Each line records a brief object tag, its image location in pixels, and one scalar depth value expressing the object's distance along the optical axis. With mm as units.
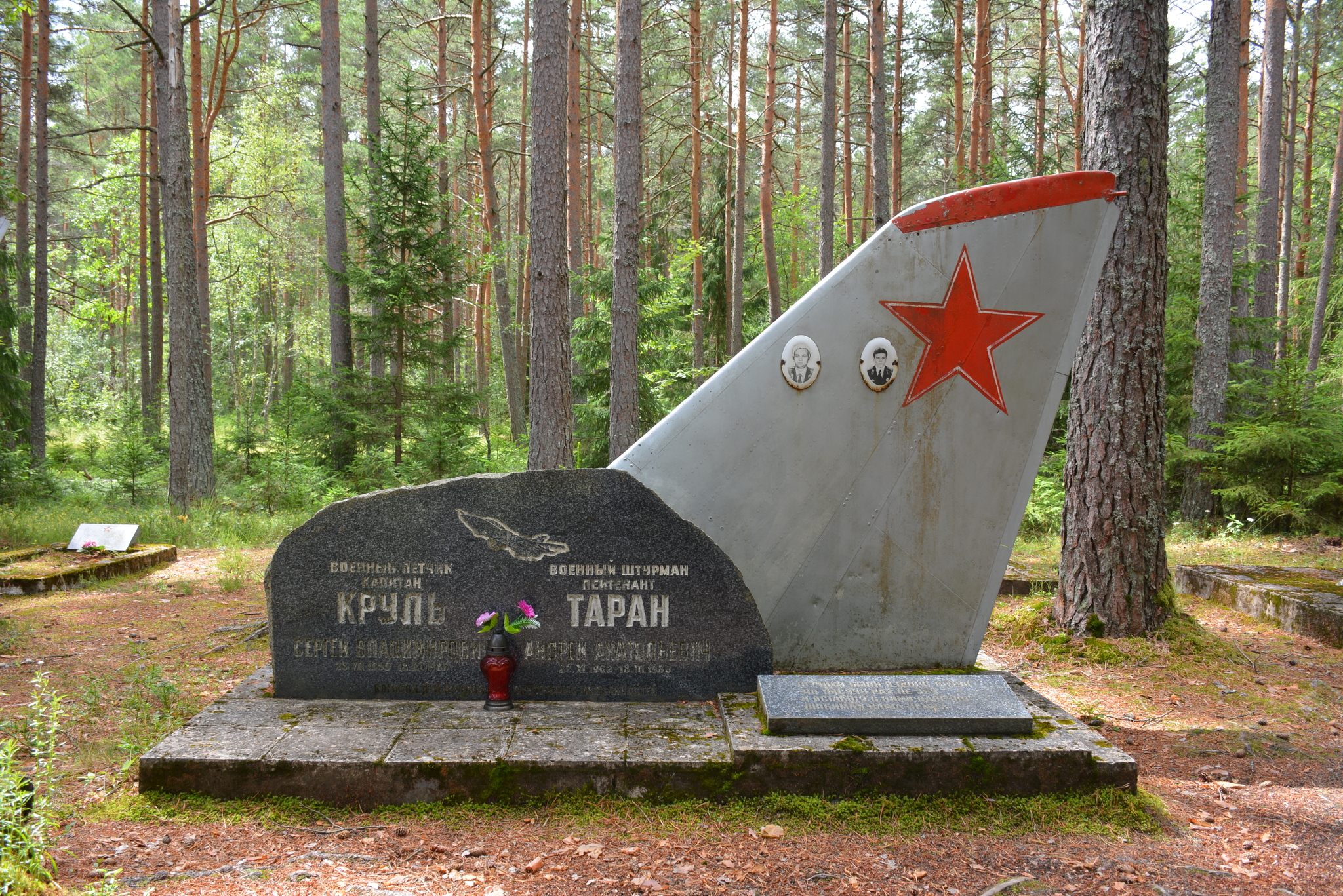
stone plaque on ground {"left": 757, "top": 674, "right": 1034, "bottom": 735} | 3305
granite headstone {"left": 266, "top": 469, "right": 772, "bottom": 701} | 3807
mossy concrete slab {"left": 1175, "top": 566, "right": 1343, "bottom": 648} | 5859
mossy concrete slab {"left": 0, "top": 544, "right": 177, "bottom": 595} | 7045
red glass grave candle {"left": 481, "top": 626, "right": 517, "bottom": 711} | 3672
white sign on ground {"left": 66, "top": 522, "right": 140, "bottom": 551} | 8438
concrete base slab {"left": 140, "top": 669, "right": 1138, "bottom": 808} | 3139
